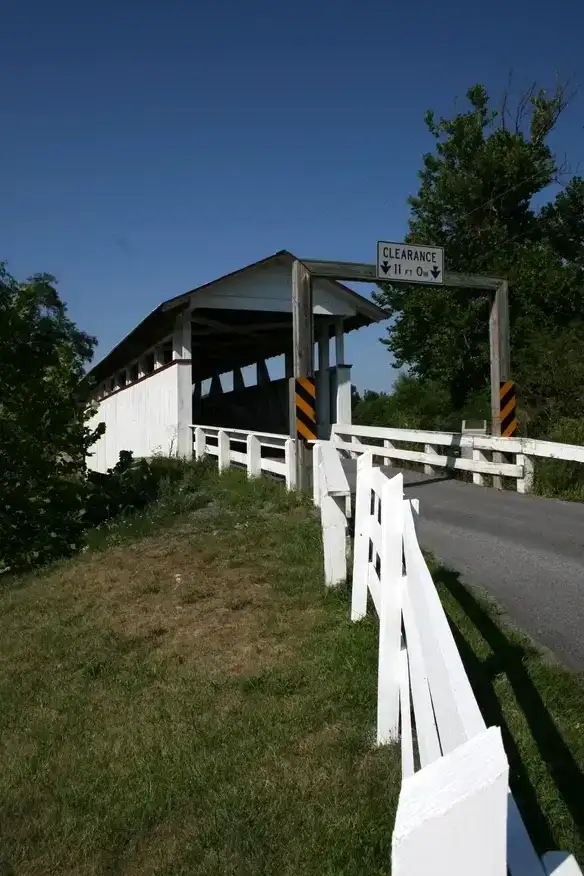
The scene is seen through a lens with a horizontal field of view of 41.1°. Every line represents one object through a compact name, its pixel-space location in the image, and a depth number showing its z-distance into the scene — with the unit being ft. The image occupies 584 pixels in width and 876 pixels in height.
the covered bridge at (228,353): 54.85
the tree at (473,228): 77.87
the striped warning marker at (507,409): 39.04
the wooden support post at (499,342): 39.52
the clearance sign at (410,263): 35.60
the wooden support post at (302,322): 35.78
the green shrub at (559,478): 34.21
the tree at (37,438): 34.22
